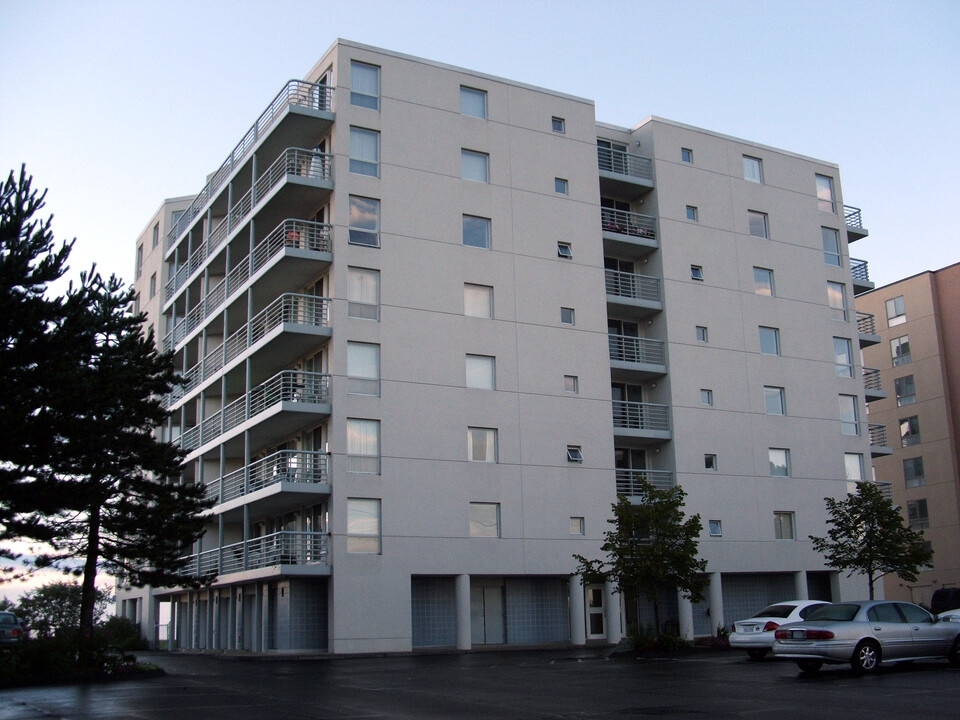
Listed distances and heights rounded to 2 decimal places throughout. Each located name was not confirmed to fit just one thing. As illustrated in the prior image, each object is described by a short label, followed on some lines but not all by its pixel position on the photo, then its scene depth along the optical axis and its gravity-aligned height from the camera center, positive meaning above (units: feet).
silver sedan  62.18 -3.34
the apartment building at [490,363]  112.57 +28.02
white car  84.85 -3.41
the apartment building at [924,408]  200.54 +34.49
